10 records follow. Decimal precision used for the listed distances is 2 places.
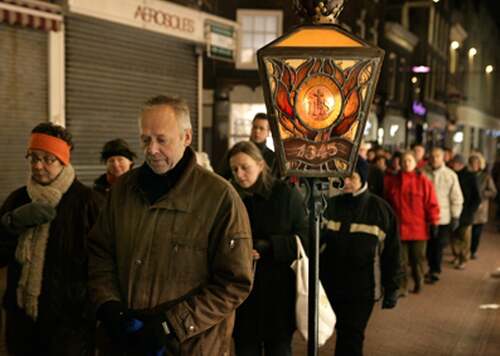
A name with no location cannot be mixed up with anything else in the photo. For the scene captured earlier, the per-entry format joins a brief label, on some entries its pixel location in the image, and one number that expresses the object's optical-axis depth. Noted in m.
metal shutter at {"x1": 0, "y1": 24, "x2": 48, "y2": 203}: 8.45
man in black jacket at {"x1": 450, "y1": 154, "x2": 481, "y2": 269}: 9.97
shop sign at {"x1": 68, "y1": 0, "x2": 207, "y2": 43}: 9.60
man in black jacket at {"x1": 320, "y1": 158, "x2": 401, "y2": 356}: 4.57
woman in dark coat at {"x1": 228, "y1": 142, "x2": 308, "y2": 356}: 4.14
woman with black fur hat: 5.16
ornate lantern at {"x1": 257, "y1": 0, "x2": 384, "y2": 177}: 2.77
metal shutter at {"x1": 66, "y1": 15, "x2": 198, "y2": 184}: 9.67
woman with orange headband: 3.49
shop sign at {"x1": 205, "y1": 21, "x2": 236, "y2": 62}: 12.55
